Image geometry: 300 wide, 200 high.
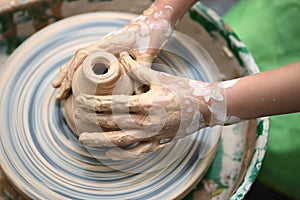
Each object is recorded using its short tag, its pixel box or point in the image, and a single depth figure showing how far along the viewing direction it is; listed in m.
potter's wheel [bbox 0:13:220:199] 0.90
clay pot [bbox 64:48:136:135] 0.85
